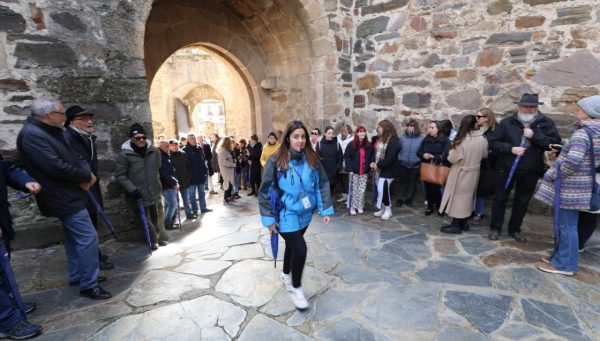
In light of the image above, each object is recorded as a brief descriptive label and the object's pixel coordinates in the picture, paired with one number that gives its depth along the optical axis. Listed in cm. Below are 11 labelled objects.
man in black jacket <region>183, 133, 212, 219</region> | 563
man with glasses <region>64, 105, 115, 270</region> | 289
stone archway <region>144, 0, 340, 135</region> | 554
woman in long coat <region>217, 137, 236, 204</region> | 638
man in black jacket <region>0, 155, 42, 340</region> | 218
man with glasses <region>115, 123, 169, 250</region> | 348
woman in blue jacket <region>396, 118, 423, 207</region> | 515
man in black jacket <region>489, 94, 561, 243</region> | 344
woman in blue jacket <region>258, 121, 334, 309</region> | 243
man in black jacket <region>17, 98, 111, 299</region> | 240
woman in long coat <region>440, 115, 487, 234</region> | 382
